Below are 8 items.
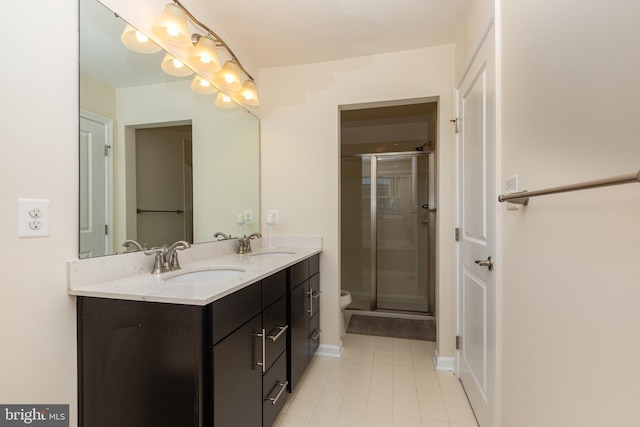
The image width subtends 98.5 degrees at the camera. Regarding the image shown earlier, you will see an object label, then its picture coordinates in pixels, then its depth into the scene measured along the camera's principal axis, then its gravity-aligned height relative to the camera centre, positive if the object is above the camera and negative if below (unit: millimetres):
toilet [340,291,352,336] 2512 -840
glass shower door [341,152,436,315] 3330 -241
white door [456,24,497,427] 1297 -114
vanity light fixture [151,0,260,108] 1319 +882
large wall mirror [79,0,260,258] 1081 +309
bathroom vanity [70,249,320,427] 873 -482
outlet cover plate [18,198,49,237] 844 -18
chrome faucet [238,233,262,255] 1970 -239
